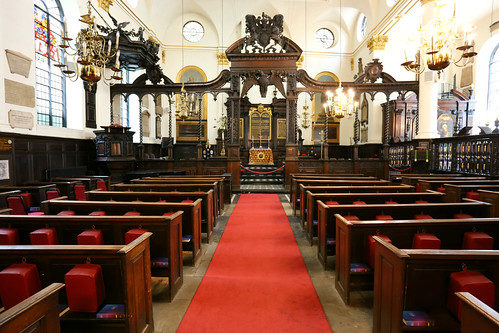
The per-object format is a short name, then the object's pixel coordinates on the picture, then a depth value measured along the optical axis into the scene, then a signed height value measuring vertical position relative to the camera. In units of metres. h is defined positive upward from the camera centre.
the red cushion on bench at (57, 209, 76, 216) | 3.86 -0.81
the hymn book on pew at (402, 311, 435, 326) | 2.12 -1.26
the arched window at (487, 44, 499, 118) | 14.20 +3.70
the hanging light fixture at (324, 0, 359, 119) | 8.47 +1.63
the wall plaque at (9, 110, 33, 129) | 6.85 +0.90
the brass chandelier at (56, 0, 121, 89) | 5.00 +1.90
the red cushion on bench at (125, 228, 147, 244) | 3.03 -0.87
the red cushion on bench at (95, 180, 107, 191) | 7.25 -0.80
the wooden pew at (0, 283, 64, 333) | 1.34 -0.84
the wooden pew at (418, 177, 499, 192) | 6.24 -0.60
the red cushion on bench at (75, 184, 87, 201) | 6.48 -0.88
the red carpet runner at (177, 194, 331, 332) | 2.67 -1.61
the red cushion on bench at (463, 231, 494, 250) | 2.94 -0.91
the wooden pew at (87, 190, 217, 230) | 4.95 -0.75
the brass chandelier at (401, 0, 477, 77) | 5.53 +2.45
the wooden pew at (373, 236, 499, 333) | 2.08 -0.96
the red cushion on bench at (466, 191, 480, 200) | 5.25 -0.75
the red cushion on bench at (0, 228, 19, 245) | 3.06 -0.91
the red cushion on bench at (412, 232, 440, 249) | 2.86 -0.89
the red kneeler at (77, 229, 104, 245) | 3.01 -0.91
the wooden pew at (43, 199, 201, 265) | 4.00 -0.78
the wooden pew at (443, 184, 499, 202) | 5.57 -0.69
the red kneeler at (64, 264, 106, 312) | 2.16 -1.04
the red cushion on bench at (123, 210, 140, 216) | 3.82 -0.81
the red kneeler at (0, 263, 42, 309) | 2.11 -1.00
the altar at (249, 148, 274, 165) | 15.99 -0.05
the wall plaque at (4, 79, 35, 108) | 6.75 +1.54
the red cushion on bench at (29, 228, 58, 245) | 3.04 -0.90
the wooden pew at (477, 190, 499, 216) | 4.68 -0.74
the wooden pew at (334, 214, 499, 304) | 3.02 -0.88
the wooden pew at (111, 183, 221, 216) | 5.92 -0.71
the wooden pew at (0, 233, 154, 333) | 2.21 -0.97
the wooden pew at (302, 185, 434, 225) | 4.81 -0.74
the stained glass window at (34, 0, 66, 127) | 8.36 +2.70
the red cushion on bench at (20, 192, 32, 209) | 5.38 -0.86
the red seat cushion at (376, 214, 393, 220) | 3.65 -0.81
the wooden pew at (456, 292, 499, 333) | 1.34 -0.82
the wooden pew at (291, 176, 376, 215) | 6.73 -0.68
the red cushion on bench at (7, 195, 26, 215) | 4.94 -0.90
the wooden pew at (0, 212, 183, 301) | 3.16 -0.86
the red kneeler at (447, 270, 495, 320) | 2.00 -0.95
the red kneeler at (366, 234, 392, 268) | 3.01 -1.01
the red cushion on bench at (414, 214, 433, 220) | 3.78 -0.83
